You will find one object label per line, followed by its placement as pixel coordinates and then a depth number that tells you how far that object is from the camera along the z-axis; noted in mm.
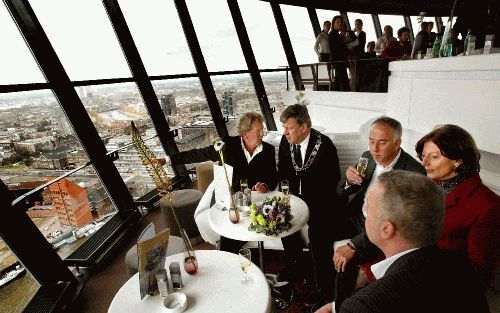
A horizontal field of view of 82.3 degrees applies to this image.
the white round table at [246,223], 1949
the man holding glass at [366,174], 1900
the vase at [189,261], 1637
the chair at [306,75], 7256
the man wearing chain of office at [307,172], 2572
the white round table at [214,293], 1400
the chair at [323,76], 6418
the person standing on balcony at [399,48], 5614
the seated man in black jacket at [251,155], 2785
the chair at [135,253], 2289
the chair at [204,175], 3920
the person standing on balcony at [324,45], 6085
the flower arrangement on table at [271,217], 1929
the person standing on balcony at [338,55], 5723
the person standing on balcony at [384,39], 6207
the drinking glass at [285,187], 2334
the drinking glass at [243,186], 2346
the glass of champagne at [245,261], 1576
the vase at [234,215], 2104
